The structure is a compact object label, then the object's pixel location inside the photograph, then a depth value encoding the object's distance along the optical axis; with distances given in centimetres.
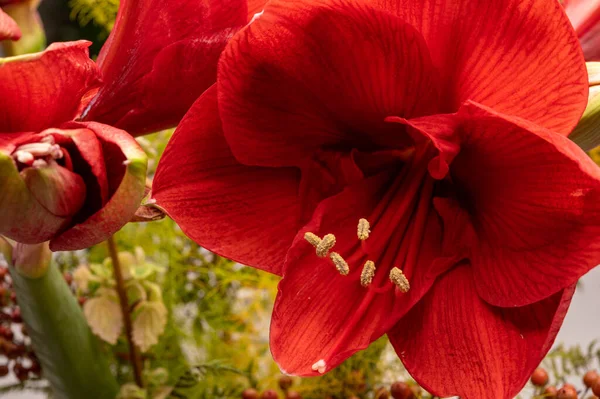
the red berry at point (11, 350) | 65
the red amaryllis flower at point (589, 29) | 46
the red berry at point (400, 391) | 55
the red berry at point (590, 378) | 55
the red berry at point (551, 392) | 55
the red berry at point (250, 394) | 62
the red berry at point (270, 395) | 62
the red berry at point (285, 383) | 63
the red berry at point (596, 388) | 54
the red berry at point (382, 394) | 57
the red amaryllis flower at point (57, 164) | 34
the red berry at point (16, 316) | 66
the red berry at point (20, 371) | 67
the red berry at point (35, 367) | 66
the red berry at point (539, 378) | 56
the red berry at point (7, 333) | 67
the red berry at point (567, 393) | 53
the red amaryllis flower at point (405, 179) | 38
